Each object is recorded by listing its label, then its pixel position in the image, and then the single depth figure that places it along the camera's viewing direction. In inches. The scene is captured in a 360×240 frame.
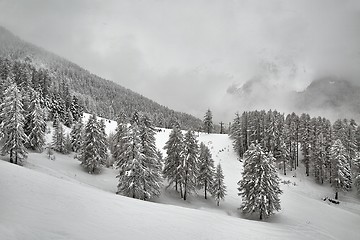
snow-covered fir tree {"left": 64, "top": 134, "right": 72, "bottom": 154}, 2150.6
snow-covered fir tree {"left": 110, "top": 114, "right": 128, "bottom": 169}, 2040.8
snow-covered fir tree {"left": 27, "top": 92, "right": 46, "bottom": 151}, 1835.9
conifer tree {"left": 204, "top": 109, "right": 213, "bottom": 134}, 3999.5
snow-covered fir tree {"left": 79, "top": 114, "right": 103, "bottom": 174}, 1758.1
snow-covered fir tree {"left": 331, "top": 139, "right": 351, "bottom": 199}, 2018.9
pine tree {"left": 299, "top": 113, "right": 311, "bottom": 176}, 2526.8
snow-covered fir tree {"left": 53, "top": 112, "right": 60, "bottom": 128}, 2723.9
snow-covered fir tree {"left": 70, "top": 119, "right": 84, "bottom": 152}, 2202.3
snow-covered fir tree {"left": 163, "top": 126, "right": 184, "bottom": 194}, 1515.7
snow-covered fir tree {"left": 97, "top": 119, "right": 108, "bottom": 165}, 1859.4
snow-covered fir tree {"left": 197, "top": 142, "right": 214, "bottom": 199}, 1649.9
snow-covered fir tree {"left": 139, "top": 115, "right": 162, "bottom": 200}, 1335.3
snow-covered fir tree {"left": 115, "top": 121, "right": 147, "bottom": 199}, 1269.7
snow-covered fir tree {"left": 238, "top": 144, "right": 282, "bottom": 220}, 1310.3
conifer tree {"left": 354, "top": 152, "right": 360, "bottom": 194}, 1957.4
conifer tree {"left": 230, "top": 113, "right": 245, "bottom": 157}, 2812.5
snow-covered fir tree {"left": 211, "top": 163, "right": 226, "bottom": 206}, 1537.9
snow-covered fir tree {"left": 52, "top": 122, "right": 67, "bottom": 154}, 2076.8
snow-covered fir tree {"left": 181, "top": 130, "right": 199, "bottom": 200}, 1502.2
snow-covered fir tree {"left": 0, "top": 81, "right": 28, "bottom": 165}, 1320.1
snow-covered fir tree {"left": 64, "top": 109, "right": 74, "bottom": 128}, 2979.8
